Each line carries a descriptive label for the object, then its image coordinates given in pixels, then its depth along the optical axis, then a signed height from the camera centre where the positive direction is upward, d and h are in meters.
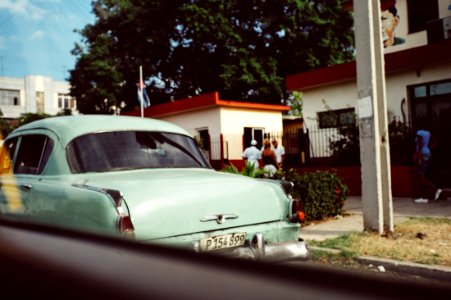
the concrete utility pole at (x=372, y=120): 6.22 +0.52
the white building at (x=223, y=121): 17.75 +1.80
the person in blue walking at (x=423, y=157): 9.41 -0.07
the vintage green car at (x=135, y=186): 2.58 -0.14
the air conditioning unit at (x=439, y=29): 13.70 +4.02
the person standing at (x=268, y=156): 11.73 +0.10
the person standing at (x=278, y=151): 13.45 +0.26
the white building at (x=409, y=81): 11.62 +2.31
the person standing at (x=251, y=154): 13.11 +0.20
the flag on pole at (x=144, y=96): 19.36 +3.15
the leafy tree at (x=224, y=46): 25.28 +7.28
